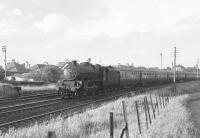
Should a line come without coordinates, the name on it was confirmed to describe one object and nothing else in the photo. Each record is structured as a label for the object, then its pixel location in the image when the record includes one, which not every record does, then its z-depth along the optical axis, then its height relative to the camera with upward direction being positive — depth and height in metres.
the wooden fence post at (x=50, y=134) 6.41 -1.21
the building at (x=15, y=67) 119.08 +2.14
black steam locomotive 28.00 -0.63
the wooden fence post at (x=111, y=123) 8.84 -1.34
